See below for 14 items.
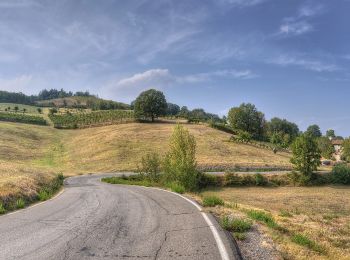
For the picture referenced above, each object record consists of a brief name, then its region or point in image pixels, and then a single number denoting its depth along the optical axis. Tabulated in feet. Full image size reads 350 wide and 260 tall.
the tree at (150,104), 394.52
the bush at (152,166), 168.96
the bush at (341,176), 210.18
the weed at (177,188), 83.11
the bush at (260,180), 197.36
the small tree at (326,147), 401.12
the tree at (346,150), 375.66
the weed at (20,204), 57.26
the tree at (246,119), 464.24
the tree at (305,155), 210.59
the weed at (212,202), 56.34
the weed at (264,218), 41.47
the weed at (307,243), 32.01
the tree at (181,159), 140.05
